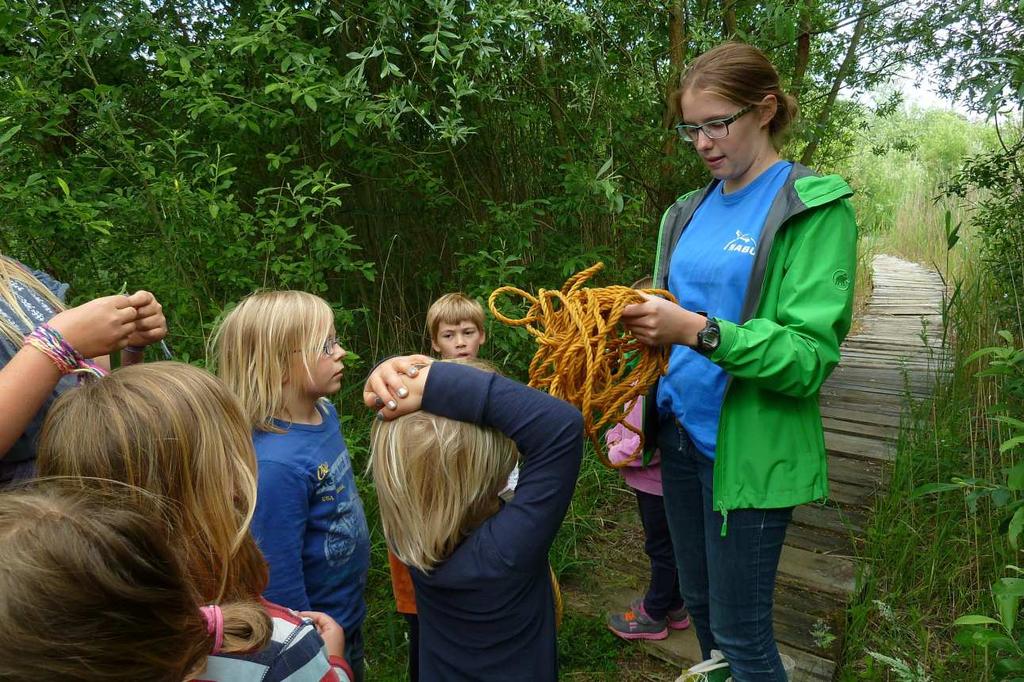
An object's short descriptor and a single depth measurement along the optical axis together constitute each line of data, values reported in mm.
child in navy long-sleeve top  1262
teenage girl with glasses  1423
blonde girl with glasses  1541
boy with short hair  2818
